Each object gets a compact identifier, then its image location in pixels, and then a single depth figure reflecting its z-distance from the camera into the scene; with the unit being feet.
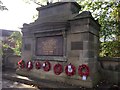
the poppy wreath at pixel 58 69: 13.58
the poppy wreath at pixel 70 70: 12.81
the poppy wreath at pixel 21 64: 17.30
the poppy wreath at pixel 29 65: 16.34
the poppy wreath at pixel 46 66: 14.68
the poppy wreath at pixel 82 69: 12.06
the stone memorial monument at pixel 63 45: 12.55
